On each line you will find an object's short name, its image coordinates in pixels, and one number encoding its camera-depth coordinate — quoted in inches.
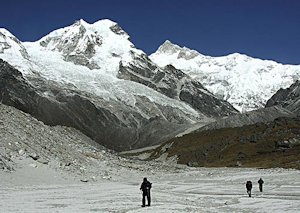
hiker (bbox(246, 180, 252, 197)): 1794.4
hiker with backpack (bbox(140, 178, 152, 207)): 1416.1
